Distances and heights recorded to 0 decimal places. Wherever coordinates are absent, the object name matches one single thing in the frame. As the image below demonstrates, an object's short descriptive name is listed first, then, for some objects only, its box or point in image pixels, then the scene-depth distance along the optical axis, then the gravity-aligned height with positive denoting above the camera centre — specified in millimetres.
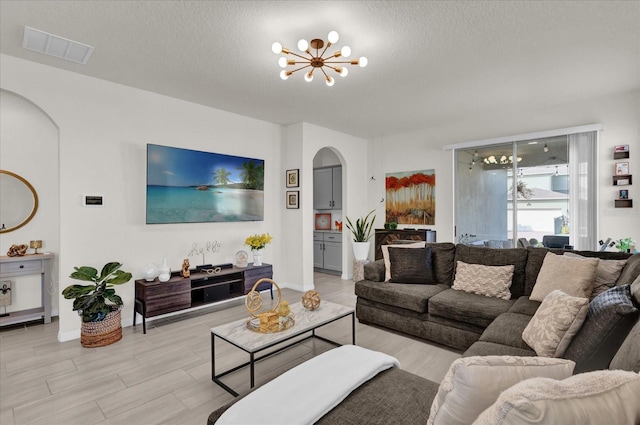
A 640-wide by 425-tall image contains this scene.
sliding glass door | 4500 +306
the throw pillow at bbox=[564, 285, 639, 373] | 1415 -553
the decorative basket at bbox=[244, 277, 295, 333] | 2314 -806
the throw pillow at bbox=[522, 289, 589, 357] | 1719 -632
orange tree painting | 5672 +301
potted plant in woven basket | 2977 -887
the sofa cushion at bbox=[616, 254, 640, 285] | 2294 -426
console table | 3344 -648
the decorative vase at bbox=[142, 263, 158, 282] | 3523 -655
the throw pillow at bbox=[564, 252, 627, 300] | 2551 -493
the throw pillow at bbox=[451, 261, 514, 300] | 3018 -652
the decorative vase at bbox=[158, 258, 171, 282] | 3581 -680
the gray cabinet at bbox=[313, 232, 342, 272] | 6331 -769
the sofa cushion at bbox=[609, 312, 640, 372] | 1037 -490
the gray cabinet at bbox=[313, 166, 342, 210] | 6479 +535
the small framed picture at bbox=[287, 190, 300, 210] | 5141 +235
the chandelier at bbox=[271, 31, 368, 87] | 2490 +1344
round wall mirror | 3518 +134
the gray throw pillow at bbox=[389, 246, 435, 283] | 3516 -587
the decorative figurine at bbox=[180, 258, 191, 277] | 3808 -683
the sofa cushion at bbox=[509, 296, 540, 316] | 2546 -774
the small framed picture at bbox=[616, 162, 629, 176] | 3964 +571
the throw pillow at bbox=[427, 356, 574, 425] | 881 -477
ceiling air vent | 2578 +1449
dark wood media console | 3432 -911
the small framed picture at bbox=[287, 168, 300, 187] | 5133 +581
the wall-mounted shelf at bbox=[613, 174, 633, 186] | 3949 +424
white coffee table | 2123 -865
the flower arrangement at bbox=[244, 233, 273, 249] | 4551 -399
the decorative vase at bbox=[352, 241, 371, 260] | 5738 -663
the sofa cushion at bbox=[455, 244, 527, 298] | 3090 -461
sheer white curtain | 4180 +323
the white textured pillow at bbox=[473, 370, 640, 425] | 651 -403
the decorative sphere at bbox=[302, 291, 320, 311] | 2771 -765
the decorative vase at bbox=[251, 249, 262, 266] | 4574 -644
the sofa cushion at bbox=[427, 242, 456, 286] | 3547 -547
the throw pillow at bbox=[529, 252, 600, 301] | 2537 -519
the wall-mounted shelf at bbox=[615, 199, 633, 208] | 3932 +134
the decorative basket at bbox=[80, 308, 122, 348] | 3002 -1136
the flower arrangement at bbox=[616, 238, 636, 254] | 3668 -370
